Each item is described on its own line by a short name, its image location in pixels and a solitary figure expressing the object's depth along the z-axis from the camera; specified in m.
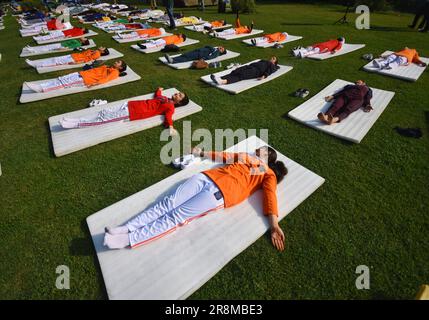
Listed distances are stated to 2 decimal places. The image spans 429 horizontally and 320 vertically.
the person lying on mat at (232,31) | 12.27
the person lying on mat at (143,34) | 11.90
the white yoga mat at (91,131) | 4.71
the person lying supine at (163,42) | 10.14
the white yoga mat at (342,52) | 9.37
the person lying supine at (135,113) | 5.12
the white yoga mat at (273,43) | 10.81
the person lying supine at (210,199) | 3.11
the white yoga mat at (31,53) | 9.62
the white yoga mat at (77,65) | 8.09
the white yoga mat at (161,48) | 10.05
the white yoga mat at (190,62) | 8.56
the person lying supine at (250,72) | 7.25
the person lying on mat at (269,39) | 10.87
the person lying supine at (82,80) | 6.55
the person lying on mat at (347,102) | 5.51
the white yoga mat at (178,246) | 2.77
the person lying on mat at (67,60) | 8.16
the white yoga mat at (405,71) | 7.65
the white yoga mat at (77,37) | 11.52
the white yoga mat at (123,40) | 11.47
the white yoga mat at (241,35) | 12.09
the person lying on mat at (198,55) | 8.84
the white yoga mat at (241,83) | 6.97
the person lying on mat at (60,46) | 9.90
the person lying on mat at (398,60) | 8.18
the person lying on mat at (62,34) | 11.59
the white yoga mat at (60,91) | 6.37
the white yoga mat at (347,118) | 5.21
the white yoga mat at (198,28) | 13.68
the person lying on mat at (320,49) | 9.46
